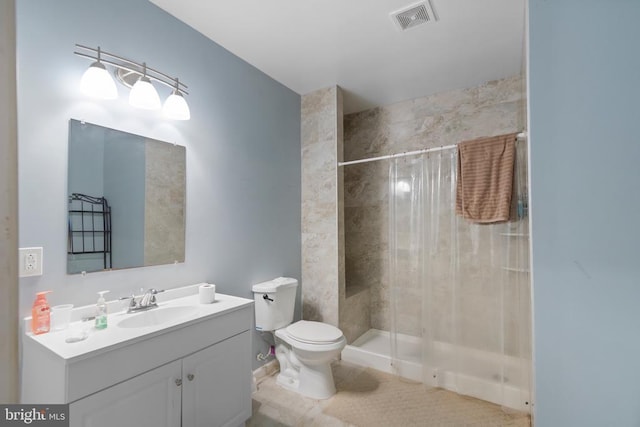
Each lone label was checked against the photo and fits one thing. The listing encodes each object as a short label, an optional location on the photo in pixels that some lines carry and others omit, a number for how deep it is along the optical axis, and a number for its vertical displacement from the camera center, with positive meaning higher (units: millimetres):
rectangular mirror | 1382 +109
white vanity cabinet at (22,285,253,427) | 1062 -614
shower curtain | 1976 -498
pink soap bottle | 1191 -386
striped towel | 1962 +283
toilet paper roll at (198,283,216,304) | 1682 -422
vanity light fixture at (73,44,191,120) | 1372 +705
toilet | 2020 -848
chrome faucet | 1497 -426
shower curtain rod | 2176 +528
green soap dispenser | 1310 -415
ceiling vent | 1715 +1240
